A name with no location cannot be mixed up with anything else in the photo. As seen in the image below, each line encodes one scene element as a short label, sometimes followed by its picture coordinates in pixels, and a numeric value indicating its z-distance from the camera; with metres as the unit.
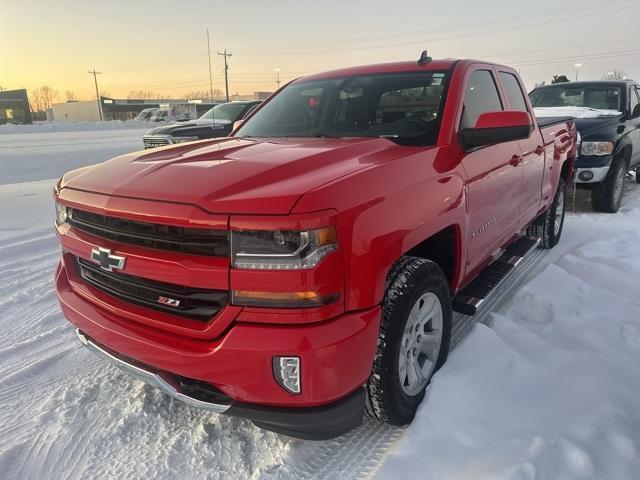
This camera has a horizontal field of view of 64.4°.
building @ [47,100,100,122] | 86.19
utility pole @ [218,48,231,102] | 66.10
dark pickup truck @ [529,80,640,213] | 6.70
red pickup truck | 1.88
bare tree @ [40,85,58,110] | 136.27
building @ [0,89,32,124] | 66.81
